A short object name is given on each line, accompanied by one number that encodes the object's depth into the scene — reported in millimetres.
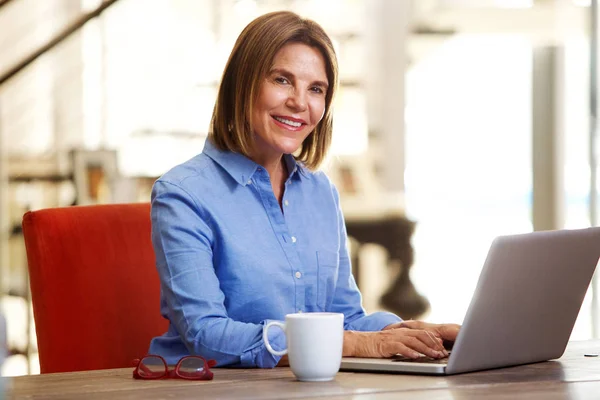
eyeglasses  2752
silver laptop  2719
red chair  3286
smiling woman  3018
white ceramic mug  2696
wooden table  2593
